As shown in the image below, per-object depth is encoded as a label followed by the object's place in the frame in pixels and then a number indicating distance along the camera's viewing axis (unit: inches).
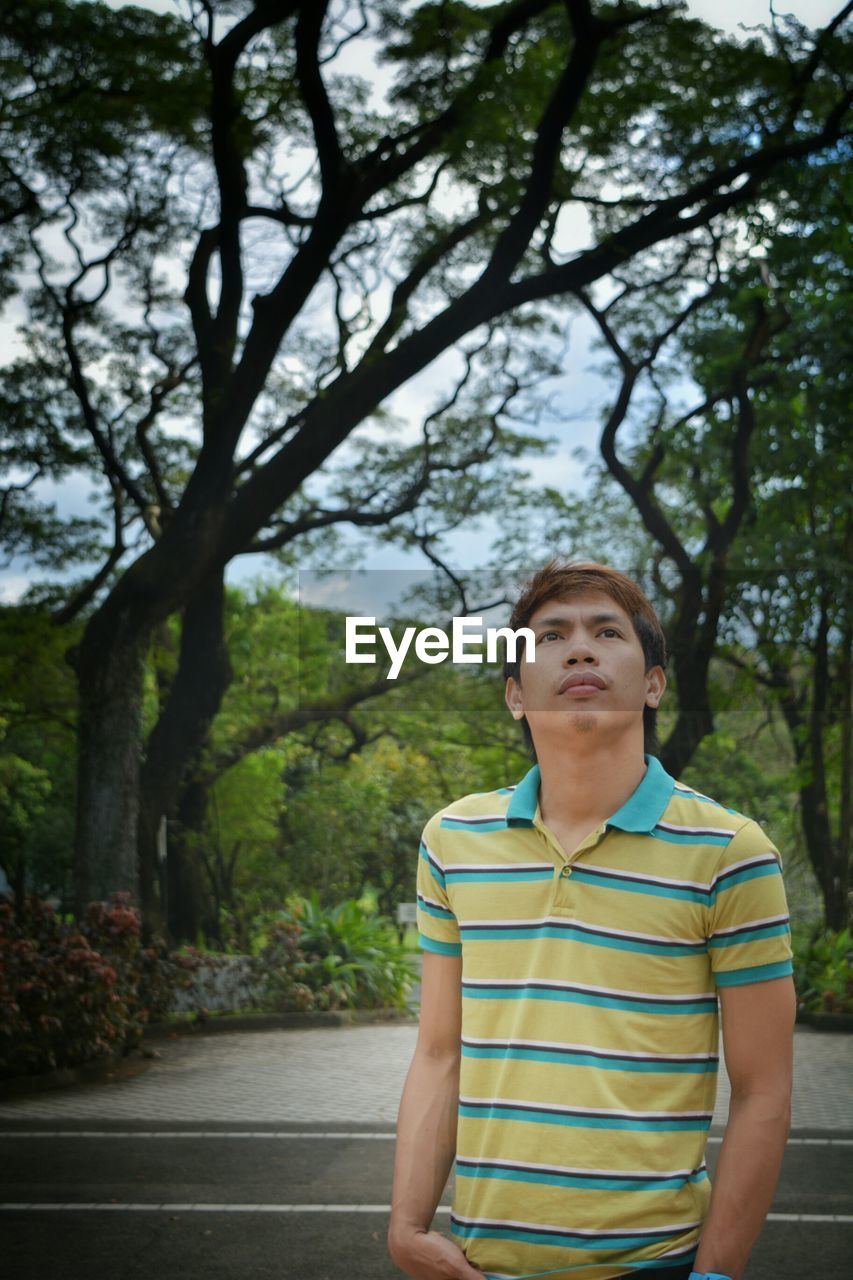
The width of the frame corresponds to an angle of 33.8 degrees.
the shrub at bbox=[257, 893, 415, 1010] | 372.8
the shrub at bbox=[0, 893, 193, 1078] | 266.5
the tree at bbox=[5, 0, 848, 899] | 331.3
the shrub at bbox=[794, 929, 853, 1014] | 374.0
